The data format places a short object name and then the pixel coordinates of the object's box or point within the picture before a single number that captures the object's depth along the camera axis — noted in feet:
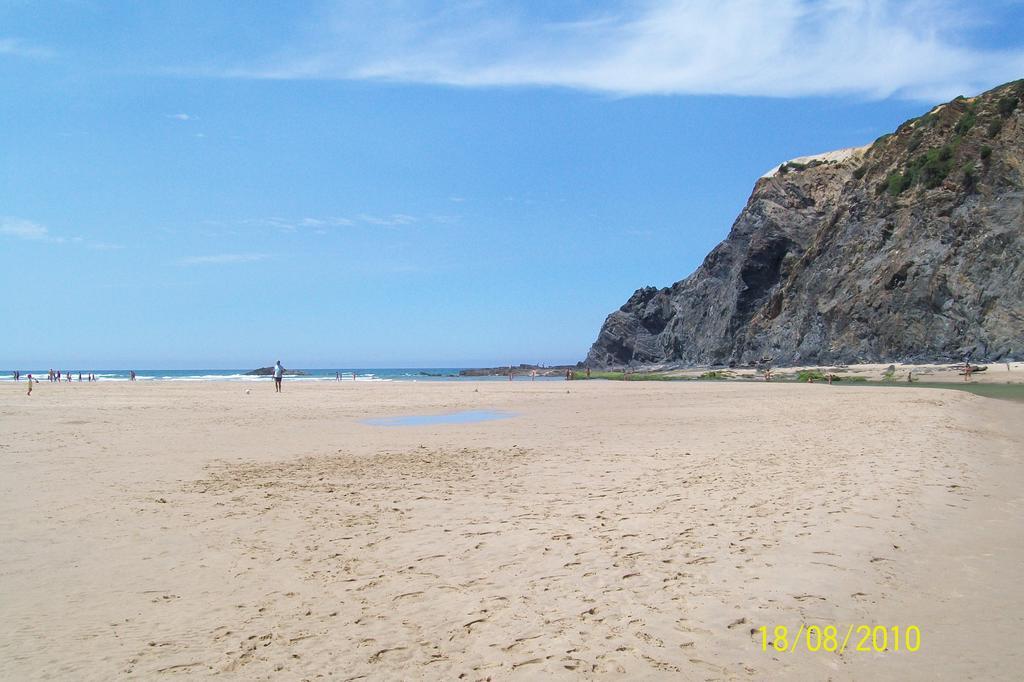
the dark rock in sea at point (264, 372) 358.53
